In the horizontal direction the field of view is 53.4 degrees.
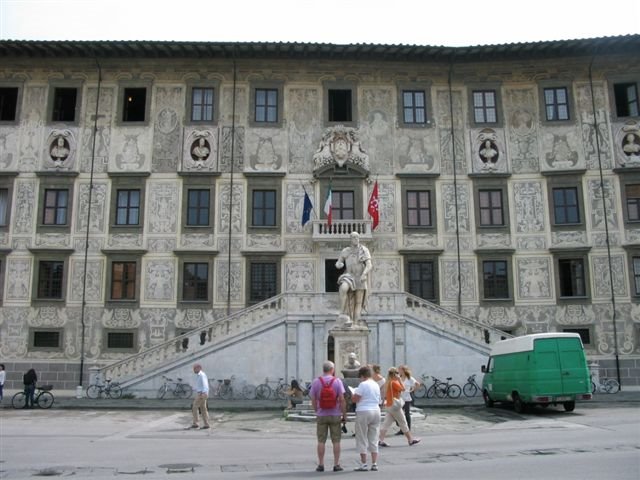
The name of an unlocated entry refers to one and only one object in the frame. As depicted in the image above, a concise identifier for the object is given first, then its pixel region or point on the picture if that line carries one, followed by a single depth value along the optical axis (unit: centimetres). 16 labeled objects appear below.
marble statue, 2016
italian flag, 2862
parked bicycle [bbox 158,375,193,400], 2572
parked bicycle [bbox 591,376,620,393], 2716
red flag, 2894
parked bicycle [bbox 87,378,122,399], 2561
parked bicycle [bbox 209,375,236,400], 2597
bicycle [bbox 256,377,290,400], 2606
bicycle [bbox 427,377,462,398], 2616
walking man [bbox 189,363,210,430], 1694
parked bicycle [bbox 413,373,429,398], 2636
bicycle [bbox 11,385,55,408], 2352
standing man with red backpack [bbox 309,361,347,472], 1023
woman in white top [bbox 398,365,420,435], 1541
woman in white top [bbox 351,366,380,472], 1031
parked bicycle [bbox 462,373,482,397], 2631
